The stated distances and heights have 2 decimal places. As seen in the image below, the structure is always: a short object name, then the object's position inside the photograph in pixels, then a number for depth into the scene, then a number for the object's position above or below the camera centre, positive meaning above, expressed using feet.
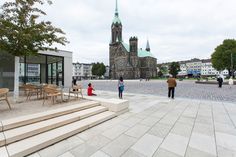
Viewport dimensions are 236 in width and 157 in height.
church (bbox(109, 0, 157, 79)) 284.82 +36.72
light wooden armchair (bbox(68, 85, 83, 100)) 26.88 -2.28
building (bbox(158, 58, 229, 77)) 390.71 +31.44
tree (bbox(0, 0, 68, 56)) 19.57 +6.80
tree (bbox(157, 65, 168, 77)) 310.63 +10.26
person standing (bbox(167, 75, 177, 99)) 35.45 -1.47
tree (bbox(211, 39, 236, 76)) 140.97 +21.03
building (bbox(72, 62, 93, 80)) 399.44 +19.40
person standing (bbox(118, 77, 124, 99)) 35.23 -1.95
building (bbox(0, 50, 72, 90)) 36.91 +2.67
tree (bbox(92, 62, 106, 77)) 313.42 +16.89
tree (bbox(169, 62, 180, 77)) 255.62 +17.54
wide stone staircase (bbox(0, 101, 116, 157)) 11.16 -4.84
